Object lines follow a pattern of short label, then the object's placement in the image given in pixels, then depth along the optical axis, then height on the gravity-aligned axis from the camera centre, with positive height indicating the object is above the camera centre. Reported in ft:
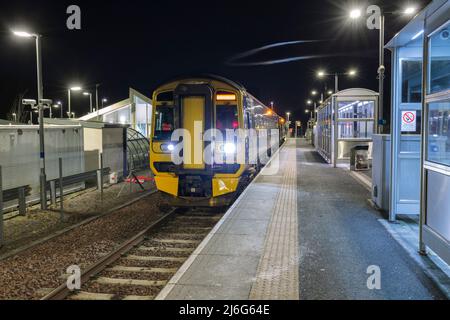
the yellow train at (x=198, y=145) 31.63 -0.42
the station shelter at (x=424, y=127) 17.07 +0.46
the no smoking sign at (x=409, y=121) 24.47 +0.90
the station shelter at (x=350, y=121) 55.77 +2.20
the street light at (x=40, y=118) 35.60 +1.90
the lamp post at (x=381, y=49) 41.14 +8.48
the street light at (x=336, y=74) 93.22 +13.63
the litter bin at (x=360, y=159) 53.57 -2.58
